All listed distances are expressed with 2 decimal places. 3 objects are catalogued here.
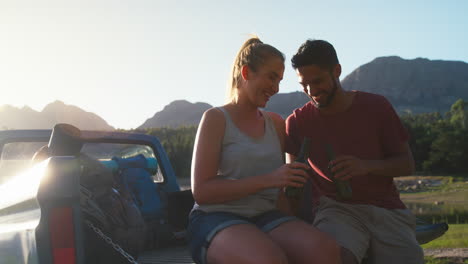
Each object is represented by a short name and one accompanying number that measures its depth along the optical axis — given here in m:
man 3.32
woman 2.46
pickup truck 1.79
